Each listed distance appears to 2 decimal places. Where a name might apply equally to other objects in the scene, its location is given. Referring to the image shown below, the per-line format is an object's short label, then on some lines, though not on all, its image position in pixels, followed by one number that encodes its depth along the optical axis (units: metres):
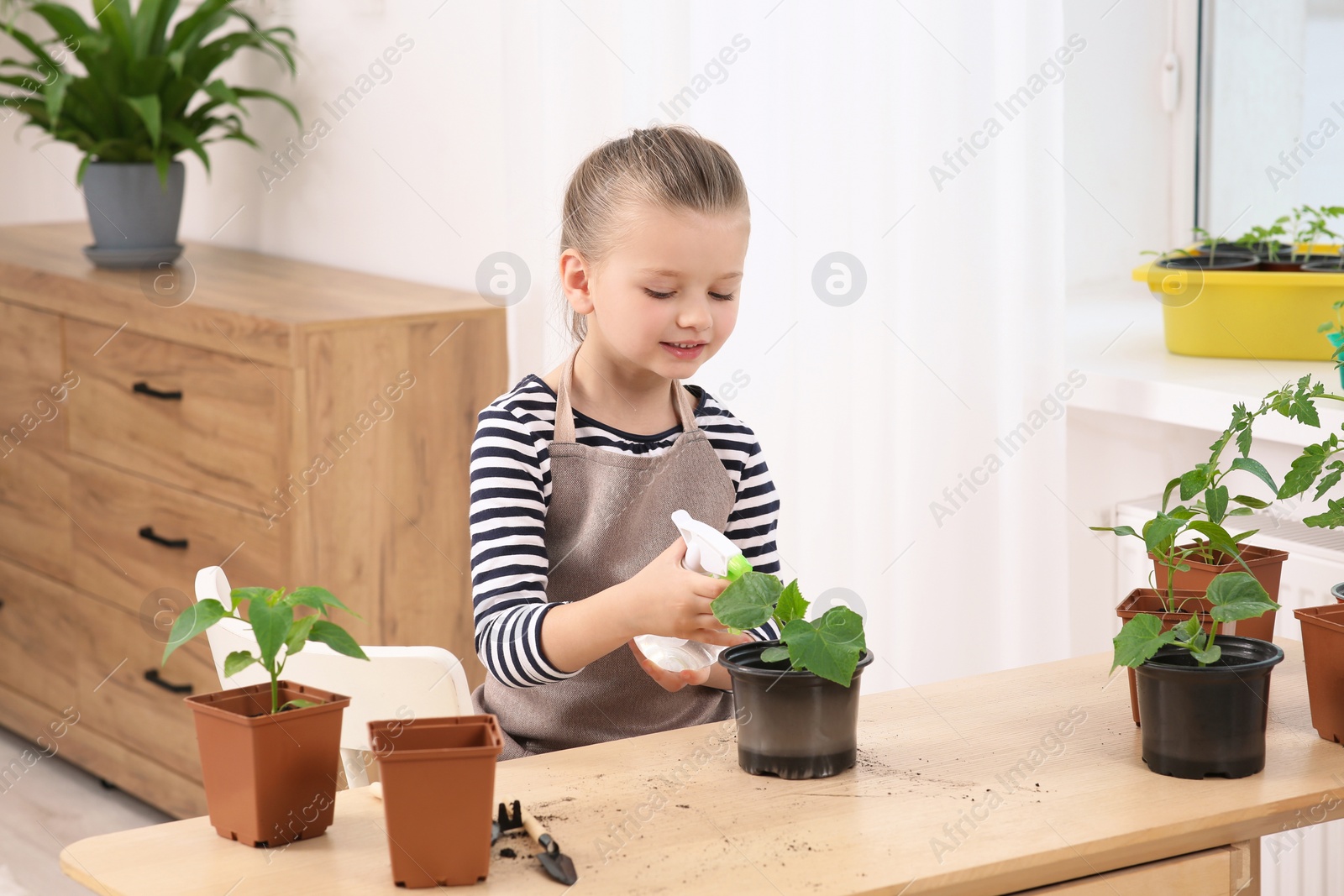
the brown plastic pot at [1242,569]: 3.33
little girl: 3.39
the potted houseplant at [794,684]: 3.07
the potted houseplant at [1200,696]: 3.09
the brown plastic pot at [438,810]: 2.90
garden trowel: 2.92
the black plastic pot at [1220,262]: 4.26
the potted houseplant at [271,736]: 2.96
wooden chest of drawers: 4.91
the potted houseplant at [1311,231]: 4.26
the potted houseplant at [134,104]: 5.80
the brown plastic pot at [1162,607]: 3.21
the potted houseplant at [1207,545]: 3.22
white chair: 3.28
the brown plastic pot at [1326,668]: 3.17
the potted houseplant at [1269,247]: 4.27
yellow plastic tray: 4.15
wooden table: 2.92
